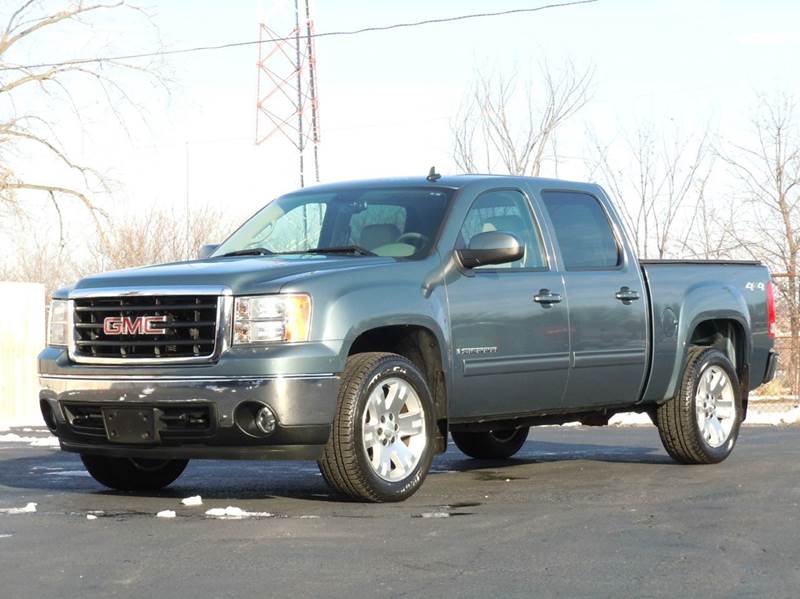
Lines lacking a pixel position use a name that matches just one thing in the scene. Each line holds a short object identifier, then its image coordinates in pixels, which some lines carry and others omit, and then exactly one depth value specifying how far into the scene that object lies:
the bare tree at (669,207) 31.30
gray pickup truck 7.71
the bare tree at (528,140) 30.92
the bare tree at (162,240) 41.00
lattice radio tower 36.22
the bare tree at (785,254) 19.58
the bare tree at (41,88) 27.28
